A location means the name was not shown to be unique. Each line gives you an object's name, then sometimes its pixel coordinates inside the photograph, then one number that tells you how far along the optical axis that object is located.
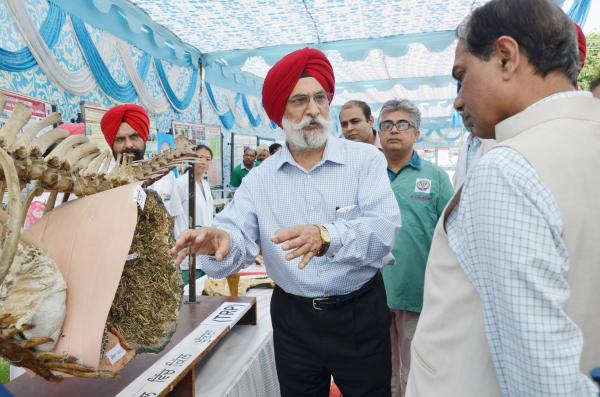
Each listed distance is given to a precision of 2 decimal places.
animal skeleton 0.73
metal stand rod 2.04
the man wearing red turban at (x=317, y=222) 1.63
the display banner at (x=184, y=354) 1.31
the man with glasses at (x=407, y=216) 2.50
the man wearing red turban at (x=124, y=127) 3.03
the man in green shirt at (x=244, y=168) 7.17
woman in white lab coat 3.54
